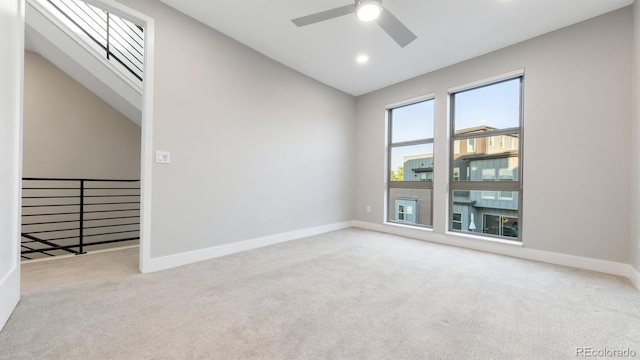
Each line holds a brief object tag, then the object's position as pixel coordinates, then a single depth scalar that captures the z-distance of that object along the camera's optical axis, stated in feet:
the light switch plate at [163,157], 8.30
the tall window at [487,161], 10.74
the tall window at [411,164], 13.74
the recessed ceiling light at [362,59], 11.48
